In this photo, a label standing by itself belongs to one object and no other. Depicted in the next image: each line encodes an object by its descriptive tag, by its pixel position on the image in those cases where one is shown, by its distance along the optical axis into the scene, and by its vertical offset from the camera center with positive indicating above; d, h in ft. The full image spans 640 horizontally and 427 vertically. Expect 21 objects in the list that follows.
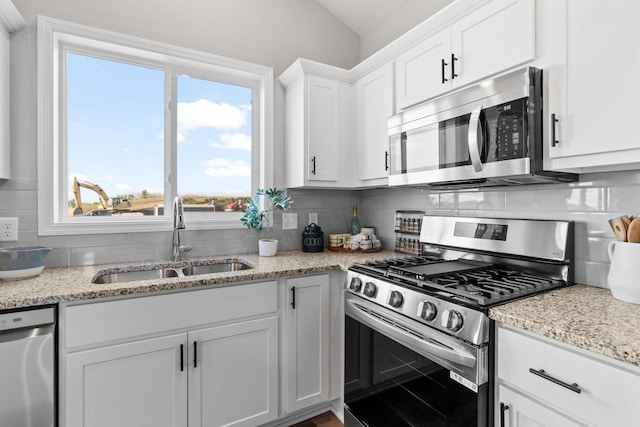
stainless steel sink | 6.16 -1.16
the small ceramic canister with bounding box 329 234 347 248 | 8.16 -0.69
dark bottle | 8.77 -0.33
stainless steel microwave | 4.31 +1.09
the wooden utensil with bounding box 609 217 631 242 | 3.98 -0.20
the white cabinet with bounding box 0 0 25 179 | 5.43 +2.24
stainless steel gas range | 3.79 -1.34
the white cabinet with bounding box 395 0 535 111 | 4.52 +2.47
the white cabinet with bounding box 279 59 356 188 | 7.47 +1.94
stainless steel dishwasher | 4.05 -1.92
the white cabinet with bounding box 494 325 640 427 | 2.72 -1.56
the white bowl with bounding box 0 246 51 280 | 4.84 -0.74
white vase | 7.36 -0.78
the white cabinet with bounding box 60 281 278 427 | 4.56 -2.21
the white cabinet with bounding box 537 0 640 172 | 3.60 +1.48
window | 6.29 +1.71
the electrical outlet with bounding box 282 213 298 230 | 8.26 -0.24
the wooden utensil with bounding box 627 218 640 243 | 3.84 -0.23
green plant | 7.55 +0.08
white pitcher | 3.78 -0.69
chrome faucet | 6.68 -0.25
